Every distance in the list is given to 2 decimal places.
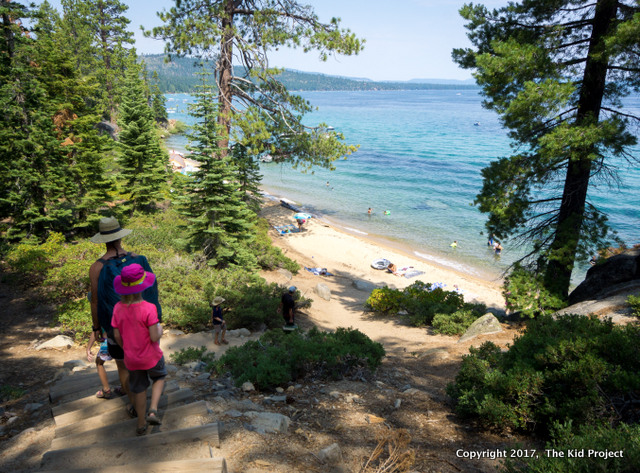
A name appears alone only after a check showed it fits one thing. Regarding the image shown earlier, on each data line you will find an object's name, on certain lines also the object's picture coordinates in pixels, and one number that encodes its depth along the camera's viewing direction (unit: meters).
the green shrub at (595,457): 2.77
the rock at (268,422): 4.22
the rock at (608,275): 9.59
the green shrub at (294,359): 5.68
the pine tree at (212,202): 12.91
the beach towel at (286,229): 27.15
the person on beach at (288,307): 9.62
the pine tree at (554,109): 8.43
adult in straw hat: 3.97
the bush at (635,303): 7.03
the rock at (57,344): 7.49
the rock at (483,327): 9.39
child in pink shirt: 3.36
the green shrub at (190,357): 6.67
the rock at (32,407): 4.83
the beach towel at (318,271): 19.64
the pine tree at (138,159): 19.58
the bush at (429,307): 10.48
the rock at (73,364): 6.40
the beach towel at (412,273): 20.80
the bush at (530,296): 9.66
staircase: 3.14
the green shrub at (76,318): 7.90
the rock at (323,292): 15.22
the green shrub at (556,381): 4.03
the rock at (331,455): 3.71
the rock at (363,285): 18.27
